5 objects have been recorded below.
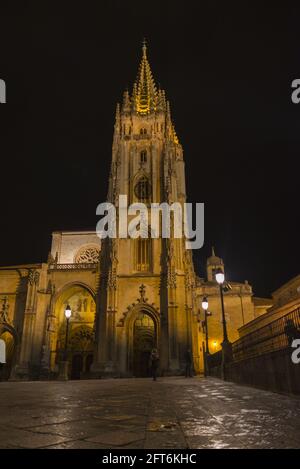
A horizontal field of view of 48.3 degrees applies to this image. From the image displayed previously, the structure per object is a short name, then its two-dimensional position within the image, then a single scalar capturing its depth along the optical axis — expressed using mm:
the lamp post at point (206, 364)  22848
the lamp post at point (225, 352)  15502
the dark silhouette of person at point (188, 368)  22522
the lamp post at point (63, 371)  23191
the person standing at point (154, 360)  18389
